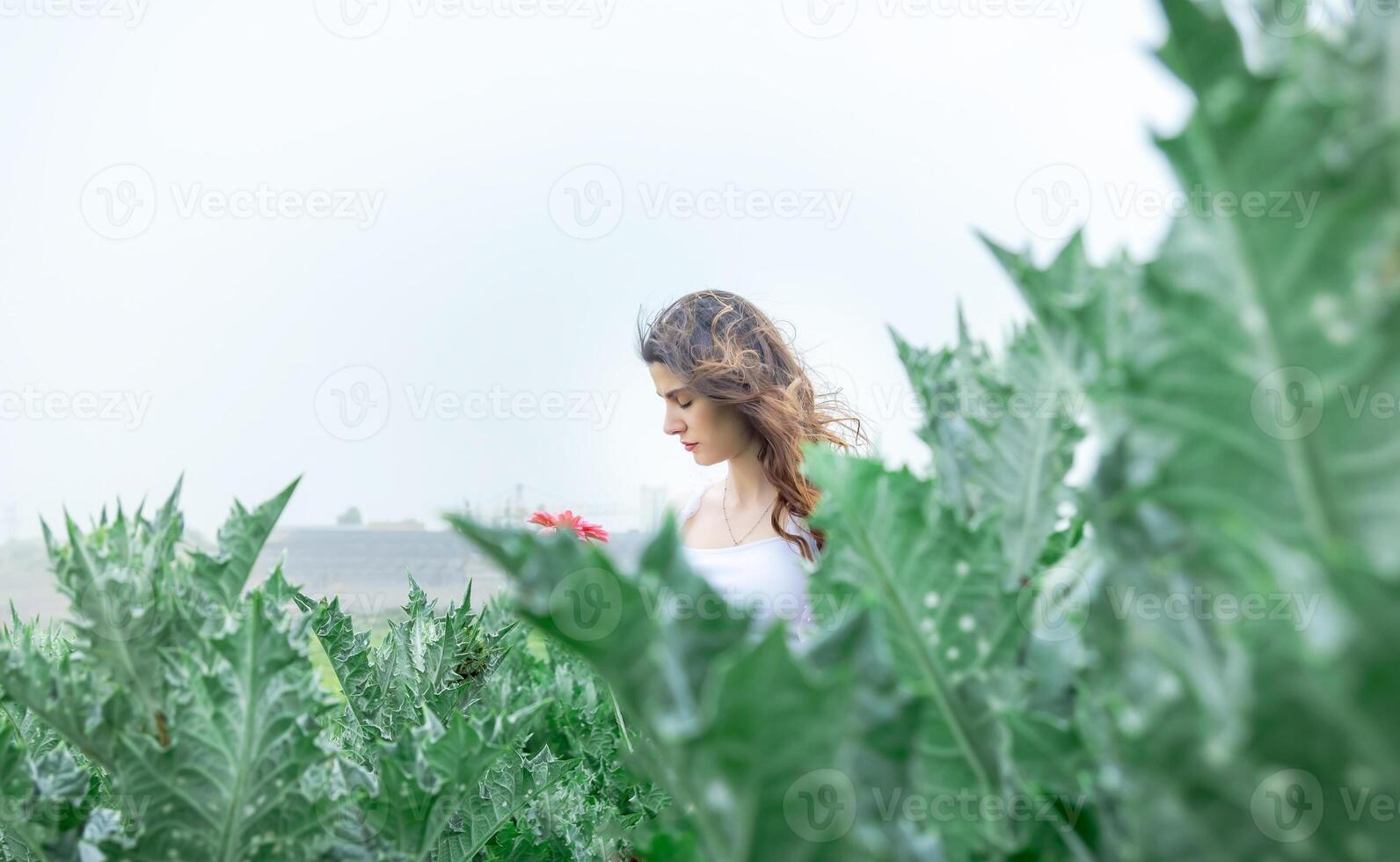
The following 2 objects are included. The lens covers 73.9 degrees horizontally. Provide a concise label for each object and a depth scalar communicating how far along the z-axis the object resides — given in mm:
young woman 2256
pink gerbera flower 2024
